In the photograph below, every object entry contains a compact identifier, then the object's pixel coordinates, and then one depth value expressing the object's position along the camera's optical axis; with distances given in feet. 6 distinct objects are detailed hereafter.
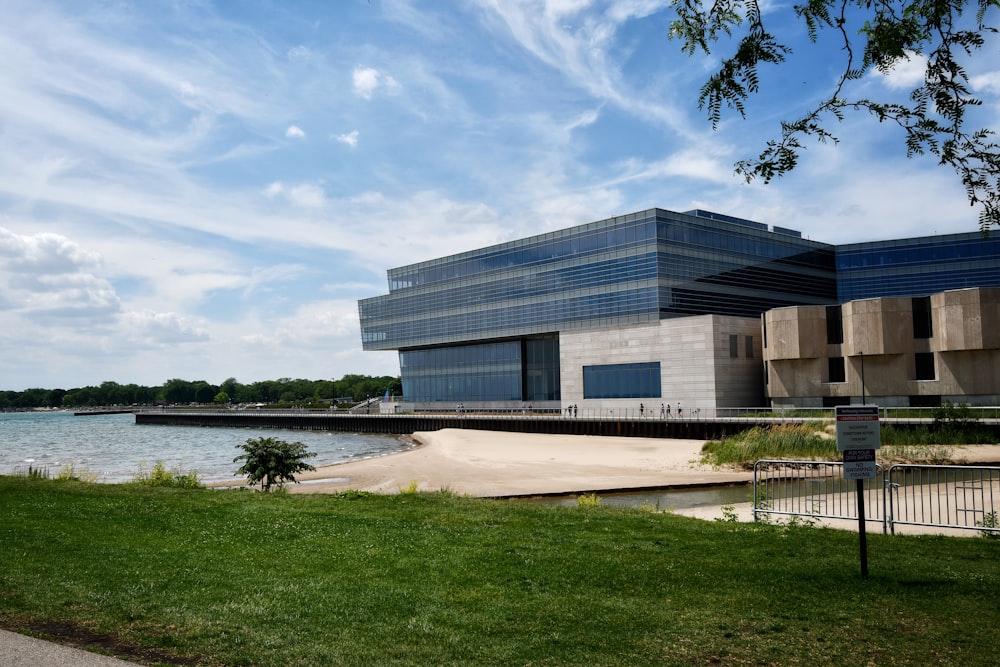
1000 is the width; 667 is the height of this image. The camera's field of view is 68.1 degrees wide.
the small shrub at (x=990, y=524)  44.70
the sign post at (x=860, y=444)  31.76
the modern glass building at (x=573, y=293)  222.28
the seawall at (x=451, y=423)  175.94
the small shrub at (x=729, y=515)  51.07
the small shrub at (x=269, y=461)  75.61
